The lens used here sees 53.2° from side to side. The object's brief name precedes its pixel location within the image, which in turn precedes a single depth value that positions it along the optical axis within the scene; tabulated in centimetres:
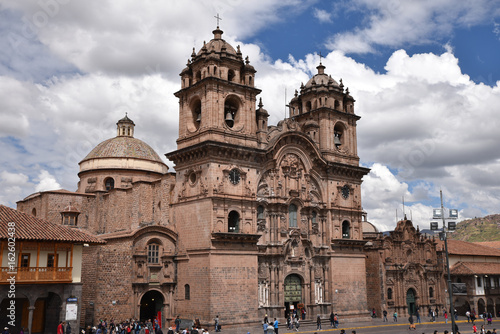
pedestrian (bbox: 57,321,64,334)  2979
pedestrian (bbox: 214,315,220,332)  3597
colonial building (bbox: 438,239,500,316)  5719
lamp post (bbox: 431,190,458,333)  2781
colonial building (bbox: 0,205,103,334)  2964
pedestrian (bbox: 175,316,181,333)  3722
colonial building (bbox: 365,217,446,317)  5144
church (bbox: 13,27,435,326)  3841
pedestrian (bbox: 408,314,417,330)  4109
